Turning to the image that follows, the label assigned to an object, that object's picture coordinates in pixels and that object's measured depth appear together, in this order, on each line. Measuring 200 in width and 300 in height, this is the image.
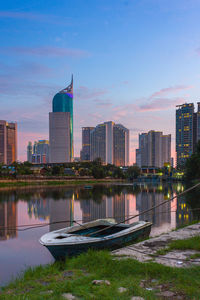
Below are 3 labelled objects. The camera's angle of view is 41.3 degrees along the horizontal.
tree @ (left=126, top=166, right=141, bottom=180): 182.91
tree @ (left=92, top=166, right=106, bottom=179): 139.88
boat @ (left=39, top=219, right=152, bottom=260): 10.48
